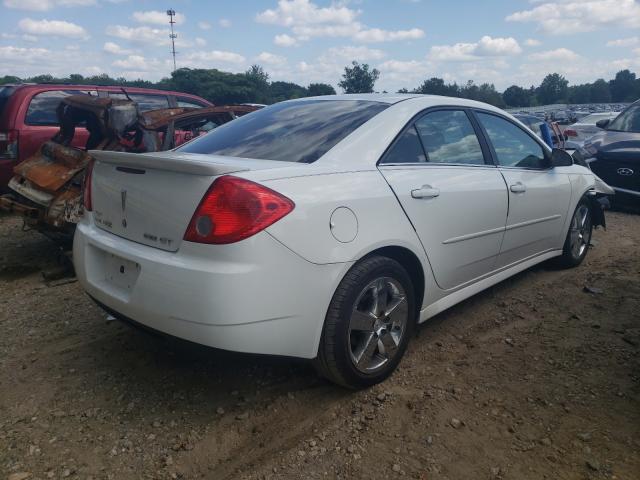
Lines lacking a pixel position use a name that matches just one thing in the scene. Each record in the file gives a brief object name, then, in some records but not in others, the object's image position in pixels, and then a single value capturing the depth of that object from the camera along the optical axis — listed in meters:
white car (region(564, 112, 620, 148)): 12.17
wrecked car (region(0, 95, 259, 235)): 4.42
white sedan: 2.12
